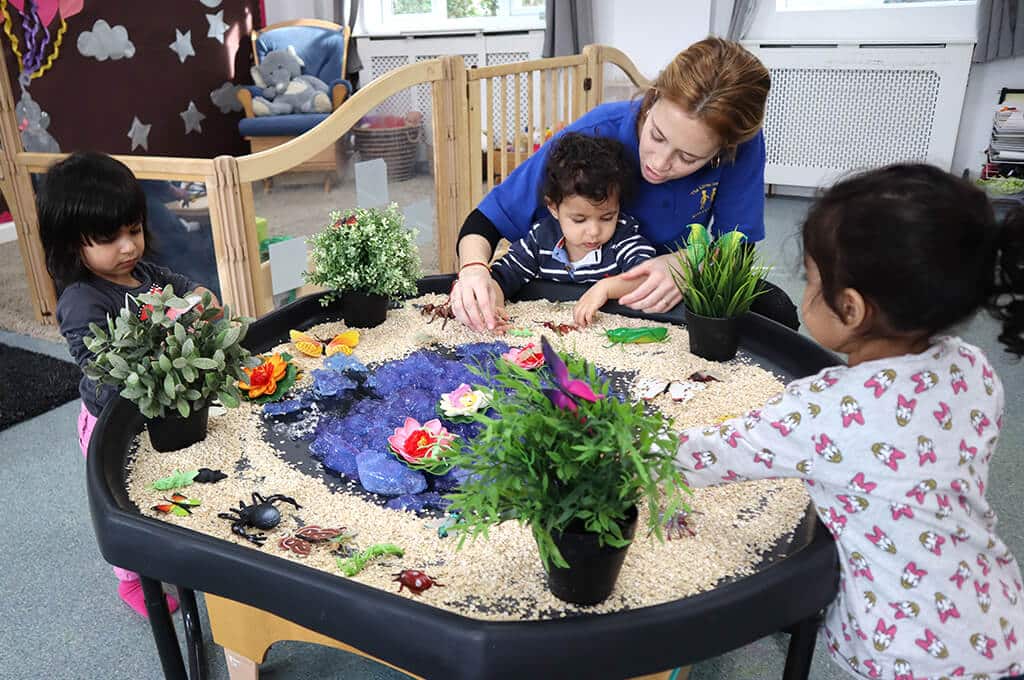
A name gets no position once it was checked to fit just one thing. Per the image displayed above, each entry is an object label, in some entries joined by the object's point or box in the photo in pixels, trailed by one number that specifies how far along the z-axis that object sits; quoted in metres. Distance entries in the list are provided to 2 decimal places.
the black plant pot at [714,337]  1.37
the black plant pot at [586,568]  0.73
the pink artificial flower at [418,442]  1.05
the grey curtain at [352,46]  5.34
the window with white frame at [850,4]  4.32
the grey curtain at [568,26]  4.87
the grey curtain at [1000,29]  3.98
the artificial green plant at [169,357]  1.04
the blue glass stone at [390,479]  1.01
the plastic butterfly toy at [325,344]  1.41
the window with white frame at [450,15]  5.39
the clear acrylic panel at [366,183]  2.21
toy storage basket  2.44
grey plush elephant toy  4.89
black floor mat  2.28
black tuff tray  0.71
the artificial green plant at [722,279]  1.37
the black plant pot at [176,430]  1.08
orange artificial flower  1.24
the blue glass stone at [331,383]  1.25
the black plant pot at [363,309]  1.53
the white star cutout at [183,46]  4.46
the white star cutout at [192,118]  4.63
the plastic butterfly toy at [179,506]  0.95
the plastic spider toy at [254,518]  0.92
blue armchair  4.77
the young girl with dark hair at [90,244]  1.44
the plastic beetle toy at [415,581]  0.82
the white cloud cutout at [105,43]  3.83
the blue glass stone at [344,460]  1.06
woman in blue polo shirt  1.40
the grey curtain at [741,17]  4.61
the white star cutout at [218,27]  4.72
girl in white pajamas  0.77
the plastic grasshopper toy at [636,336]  1.49
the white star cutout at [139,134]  4.29
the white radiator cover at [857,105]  4.31
